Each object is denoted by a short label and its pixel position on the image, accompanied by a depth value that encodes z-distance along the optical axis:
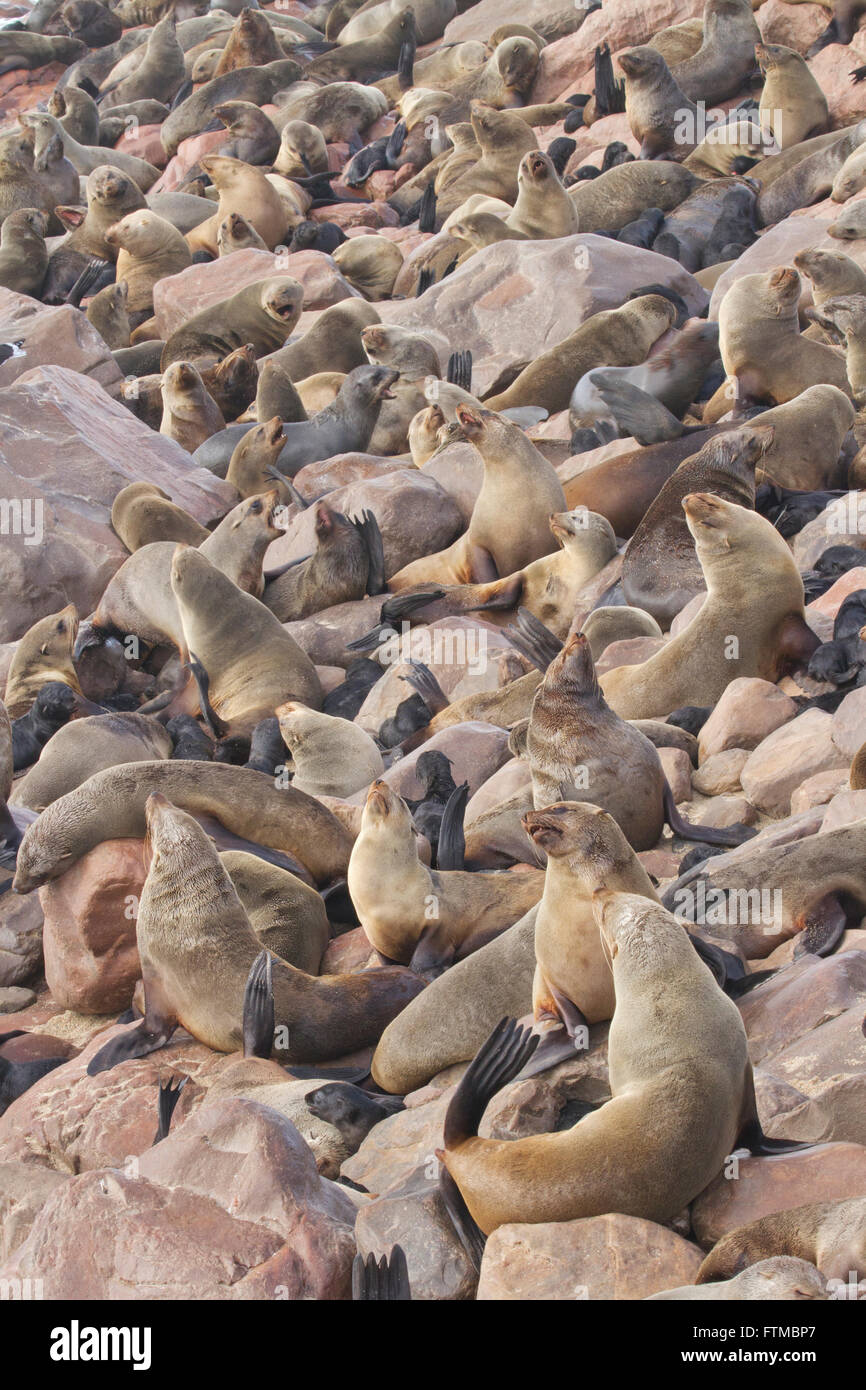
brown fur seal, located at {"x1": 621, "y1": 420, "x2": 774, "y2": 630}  16.56
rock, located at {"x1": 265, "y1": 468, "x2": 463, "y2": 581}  20.81
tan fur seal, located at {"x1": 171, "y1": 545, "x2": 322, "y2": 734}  18.44
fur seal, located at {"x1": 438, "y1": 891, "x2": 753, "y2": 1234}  6.91
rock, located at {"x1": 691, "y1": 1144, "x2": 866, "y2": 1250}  6.85
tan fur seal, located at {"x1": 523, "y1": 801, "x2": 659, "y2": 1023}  8.86
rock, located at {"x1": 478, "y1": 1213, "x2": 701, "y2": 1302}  6.52
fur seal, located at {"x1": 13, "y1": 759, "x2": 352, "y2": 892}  13.30
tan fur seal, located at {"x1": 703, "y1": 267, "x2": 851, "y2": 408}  19.77
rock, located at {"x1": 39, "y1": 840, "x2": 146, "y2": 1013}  13.05
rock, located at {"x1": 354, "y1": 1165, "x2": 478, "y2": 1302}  7.29
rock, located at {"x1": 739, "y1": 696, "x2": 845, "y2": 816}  11.93
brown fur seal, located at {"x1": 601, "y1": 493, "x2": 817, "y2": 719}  13.88
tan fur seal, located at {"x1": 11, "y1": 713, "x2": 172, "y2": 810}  16.39
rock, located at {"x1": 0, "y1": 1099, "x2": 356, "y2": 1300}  7.18
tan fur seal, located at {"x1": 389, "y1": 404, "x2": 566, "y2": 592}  18.91
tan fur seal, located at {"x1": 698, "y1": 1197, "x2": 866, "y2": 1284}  6.15
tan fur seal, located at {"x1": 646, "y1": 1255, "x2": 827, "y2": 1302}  5.64
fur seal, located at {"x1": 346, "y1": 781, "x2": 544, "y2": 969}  11.57
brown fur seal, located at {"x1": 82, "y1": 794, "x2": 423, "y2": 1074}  11.13
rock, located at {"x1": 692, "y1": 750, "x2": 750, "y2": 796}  12.55
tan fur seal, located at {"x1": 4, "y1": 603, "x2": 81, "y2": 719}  20.14
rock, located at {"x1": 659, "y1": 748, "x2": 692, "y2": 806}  12.53
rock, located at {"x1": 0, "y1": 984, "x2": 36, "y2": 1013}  13.94
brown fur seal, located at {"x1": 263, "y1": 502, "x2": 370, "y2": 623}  20.41
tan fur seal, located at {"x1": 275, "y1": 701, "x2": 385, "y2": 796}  16.22
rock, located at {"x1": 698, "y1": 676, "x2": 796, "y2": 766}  12.84
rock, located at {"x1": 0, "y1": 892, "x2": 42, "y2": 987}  14.27
